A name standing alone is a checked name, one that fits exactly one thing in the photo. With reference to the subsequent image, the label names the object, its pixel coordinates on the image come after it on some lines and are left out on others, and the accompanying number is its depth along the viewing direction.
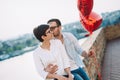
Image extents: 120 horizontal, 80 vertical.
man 2.06
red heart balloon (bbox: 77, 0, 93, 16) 2.75
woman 1.87
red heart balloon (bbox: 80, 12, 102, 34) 2.98
